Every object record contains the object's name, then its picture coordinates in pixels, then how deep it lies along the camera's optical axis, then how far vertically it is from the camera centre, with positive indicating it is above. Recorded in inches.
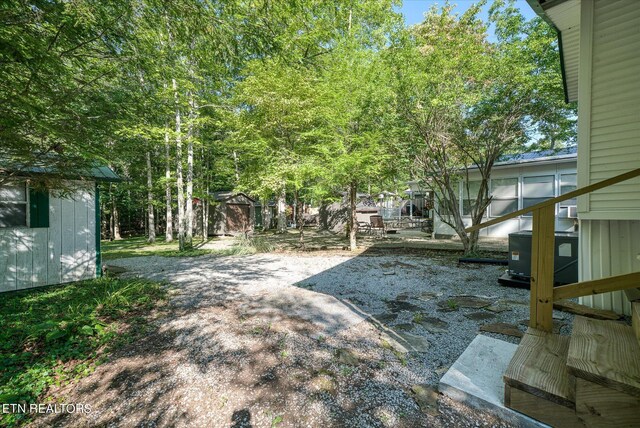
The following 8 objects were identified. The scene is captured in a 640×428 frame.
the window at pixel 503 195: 450.9 +24.4
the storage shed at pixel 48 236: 202.7 -17.5
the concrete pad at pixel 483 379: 68.8 -51.1
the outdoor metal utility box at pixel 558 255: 169.8 -30.6
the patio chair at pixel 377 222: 518.3 -21.9
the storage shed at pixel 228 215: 631.8 -6.1
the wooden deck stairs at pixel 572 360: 54.9 -35.4
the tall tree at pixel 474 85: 252.2 +122.5
